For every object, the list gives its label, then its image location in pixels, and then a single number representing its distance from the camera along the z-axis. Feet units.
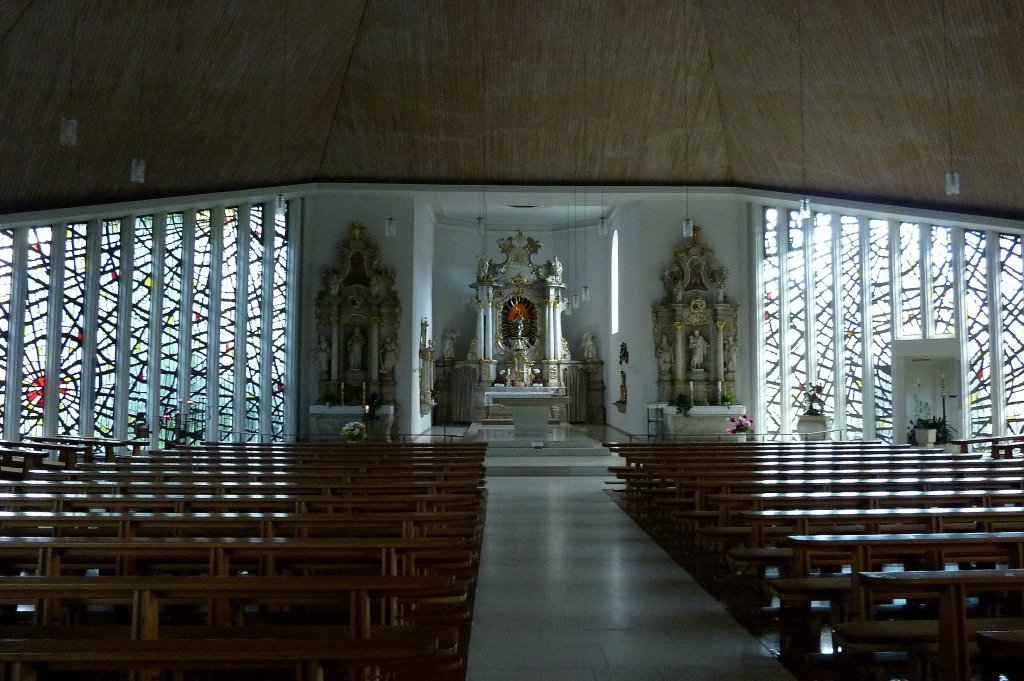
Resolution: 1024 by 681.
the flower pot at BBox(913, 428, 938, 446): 51.47
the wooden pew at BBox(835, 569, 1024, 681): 10.51
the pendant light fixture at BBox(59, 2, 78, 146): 29.91
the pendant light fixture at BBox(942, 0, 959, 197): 36.49
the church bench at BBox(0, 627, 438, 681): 7.52
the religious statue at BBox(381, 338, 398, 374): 64.44
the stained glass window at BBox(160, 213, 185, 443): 57.21
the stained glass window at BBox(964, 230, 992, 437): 50.93
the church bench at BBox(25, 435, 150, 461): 37.50
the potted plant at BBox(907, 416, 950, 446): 51.55
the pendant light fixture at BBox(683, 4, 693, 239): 51.55
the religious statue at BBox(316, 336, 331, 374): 63.31
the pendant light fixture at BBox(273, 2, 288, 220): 43.98
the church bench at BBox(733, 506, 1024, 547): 16.80
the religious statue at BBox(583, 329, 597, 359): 84.53
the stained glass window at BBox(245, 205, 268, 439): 62.08
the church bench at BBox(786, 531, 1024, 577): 13.57
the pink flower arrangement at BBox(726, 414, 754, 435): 57.67
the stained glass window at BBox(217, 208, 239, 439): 60.54
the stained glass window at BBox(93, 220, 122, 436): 53.93
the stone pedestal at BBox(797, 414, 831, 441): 57.62
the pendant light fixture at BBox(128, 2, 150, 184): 35.99
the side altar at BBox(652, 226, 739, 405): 64.80
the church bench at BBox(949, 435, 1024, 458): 38.99
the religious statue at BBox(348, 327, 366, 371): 63.87
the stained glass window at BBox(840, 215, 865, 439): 59.62
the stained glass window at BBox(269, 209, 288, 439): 63.16
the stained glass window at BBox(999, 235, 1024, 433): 48.91
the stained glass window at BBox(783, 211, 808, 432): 64.28
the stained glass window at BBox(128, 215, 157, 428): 55.57
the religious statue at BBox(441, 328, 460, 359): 83.66
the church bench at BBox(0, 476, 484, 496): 21.68
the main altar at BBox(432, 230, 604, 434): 81.92
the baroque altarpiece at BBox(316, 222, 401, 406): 63.41
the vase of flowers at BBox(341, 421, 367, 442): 51.65
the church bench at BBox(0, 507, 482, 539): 15.51
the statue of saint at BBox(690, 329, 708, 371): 64.85
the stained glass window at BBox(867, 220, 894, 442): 57.57
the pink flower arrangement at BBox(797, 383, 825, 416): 58.29
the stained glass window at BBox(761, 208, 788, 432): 65.16
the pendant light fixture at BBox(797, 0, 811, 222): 42.27
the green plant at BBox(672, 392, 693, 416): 62.69
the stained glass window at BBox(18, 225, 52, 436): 50.37
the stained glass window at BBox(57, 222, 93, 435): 52.11
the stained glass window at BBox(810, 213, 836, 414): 62.23
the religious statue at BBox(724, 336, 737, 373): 64.95
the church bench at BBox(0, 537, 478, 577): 12.62
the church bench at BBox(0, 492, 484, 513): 18.70
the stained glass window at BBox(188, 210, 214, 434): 59.00
